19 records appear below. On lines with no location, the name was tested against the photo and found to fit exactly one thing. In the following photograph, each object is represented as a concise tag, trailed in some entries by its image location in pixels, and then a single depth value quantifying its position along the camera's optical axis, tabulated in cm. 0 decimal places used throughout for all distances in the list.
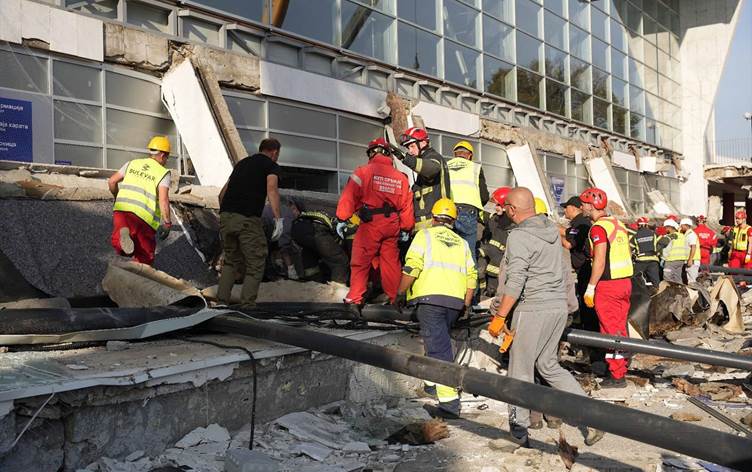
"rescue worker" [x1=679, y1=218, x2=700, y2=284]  1429
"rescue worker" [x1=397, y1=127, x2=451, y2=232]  732
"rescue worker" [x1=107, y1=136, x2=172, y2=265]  657
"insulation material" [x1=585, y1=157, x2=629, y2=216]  2312
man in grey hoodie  498
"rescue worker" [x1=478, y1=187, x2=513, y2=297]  841
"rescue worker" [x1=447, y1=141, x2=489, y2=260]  772
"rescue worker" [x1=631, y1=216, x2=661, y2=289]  925
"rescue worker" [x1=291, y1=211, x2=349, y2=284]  804
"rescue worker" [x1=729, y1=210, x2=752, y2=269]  1616
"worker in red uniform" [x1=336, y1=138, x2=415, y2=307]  694
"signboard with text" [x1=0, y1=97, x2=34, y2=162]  874
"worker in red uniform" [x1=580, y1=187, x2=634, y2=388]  675
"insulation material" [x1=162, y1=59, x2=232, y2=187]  1056
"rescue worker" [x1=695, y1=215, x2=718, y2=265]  1691
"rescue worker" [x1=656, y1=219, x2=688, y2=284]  1366
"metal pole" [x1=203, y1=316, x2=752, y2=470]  267
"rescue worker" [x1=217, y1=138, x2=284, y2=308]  638
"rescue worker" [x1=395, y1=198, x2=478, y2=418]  547
